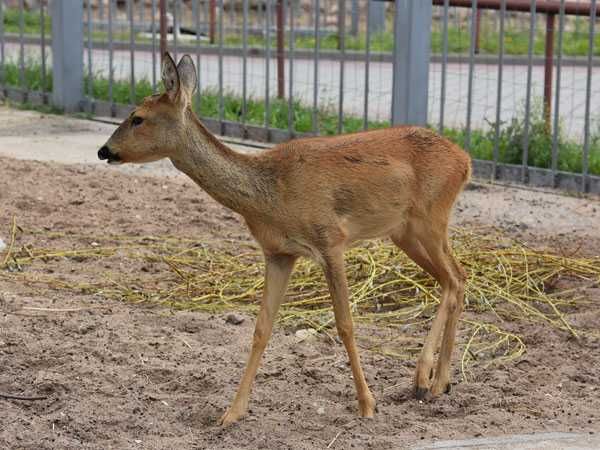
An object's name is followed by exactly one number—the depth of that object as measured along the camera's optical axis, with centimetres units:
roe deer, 887
